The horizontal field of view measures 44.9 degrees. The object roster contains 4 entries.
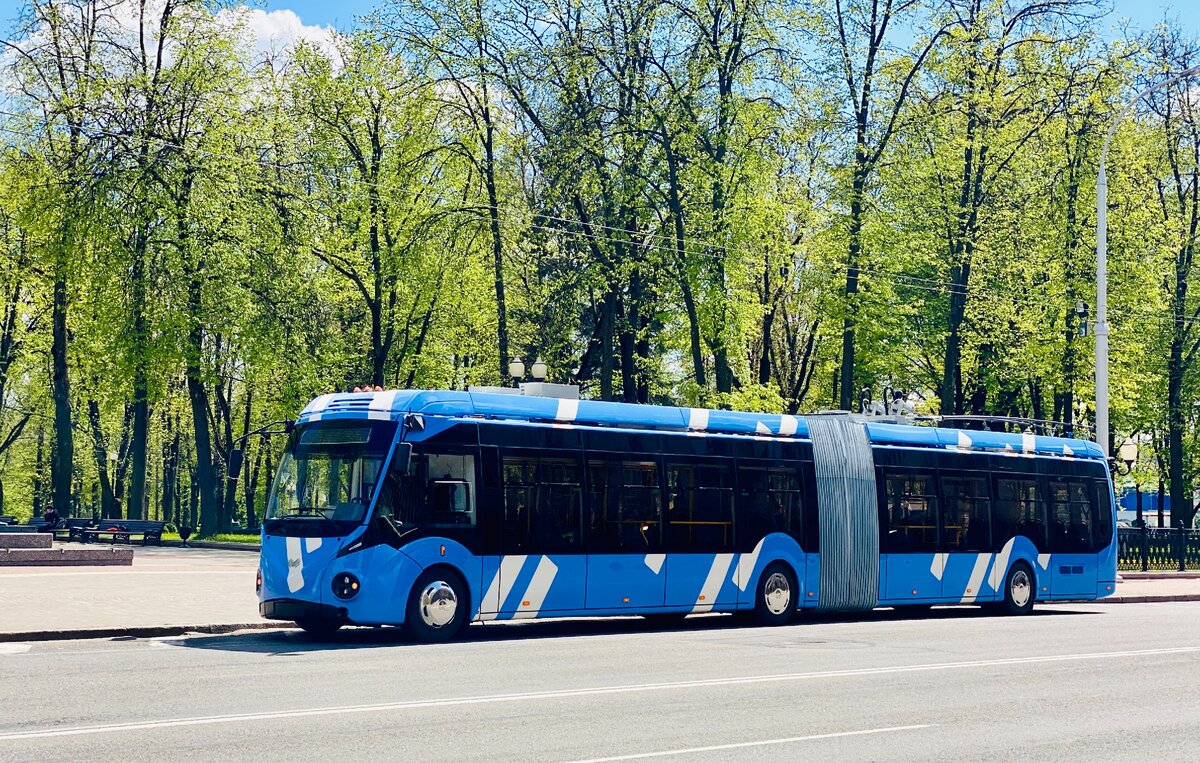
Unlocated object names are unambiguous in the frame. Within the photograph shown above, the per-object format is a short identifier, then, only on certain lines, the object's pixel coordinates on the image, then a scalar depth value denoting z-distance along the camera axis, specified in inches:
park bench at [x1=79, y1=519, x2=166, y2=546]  1696.6
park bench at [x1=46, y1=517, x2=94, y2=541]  1699.1
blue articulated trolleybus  692.1
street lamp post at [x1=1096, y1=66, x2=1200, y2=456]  1251.8
